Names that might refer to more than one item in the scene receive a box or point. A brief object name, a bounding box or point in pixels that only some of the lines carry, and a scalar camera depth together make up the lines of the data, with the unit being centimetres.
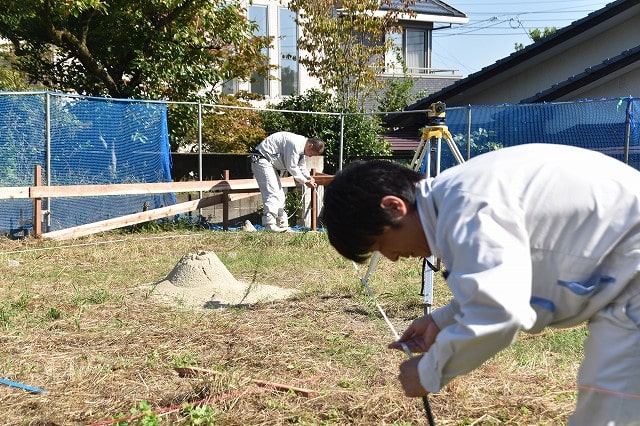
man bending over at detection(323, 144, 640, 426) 165
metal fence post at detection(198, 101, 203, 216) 1156
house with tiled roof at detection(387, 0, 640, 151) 1402
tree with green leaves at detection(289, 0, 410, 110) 1623
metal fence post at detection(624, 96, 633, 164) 935
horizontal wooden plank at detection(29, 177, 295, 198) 948
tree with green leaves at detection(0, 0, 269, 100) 1261
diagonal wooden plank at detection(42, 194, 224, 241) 973
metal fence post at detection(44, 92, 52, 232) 977
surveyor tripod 504
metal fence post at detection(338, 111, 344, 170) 1262
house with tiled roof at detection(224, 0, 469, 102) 2006
